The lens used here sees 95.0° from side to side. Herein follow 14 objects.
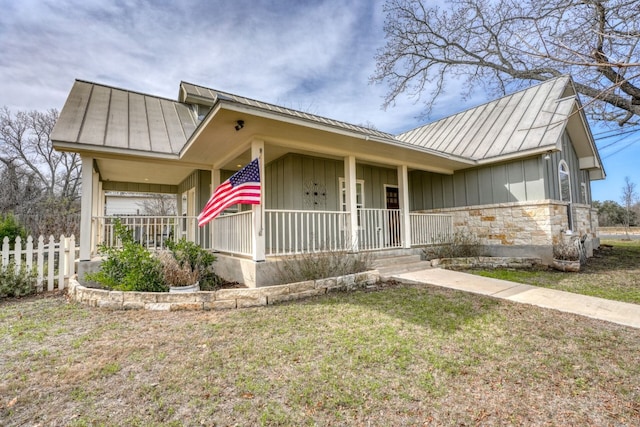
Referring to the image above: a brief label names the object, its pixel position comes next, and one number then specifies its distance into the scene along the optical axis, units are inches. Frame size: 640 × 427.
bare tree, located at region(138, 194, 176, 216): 899.5
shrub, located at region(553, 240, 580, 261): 295.0
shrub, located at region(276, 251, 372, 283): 217.9
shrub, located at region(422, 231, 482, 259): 324.4
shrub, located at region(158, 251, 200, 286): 200.8
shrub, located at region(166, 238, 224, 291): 219.7
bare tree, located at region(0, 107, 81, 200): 748.6
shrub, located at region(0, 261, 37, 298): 212.7
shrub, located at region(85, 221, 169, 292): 197.0
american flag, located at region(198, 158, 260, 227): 206.4
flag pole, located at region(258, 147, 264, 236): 213.3
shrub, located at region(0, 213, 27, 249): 347.6
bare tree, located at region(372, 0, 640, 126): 366.6
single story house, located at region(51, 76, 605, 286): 233.8
